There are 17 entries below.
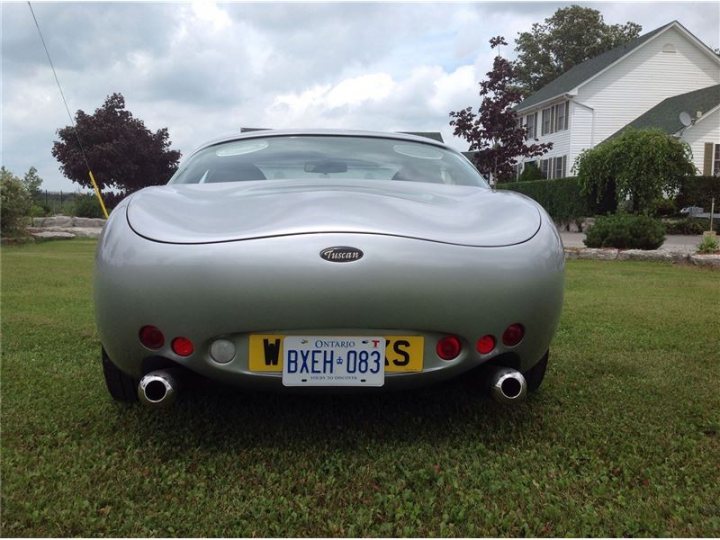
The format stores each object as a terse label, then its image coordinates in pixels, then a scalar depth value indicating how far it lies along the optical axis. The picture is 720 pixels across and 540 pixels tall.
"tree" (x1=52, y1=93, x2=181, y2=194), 29.91
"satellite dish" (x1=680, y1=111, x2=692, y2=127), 22.95
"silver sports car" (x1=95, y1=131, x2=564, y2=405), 1.84
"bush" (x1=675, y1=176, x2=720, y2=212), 19.84
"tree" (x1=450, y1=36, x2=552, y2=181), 22.70
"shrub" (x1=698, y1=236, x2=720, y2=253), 10.21
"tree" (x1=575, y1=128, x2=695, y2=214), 19.12
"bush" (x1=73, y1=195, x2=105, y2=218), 22.78
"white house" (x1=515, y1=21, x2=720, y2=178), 26.81
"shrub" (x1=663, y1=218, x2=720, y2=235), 18.62
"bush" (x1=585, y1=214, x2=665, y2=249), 11.23
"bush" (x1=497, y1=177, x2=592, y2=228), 21.50
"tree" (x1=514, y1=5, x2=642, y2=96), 46.16
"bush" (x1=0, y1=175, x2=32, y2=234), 12.94
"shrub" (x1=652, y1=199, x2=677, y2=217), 19.31
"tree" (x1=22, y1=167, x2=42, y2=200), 22.17
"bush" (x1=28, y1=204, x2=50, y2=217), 20.84
